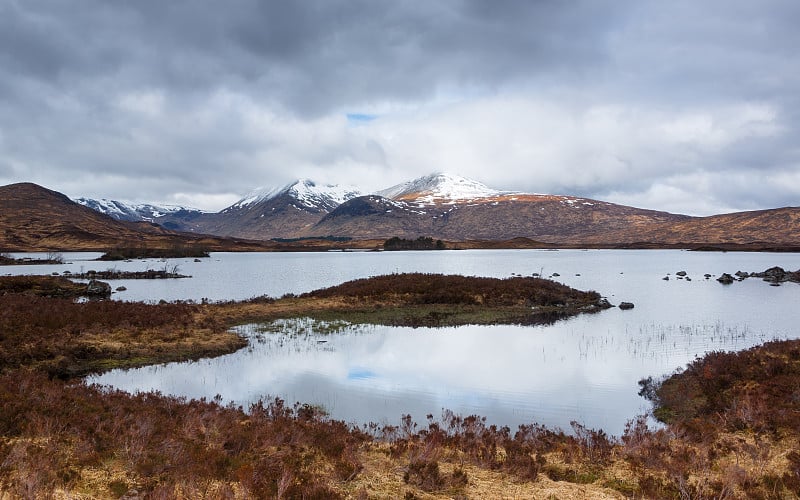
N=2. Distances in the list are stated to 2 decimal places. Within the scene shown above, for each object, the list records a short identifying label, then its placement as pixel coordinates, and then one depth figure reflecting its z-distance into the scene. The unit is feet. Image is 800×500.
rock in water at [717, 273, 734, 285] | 212.82
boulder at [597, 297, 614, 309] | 142.24
